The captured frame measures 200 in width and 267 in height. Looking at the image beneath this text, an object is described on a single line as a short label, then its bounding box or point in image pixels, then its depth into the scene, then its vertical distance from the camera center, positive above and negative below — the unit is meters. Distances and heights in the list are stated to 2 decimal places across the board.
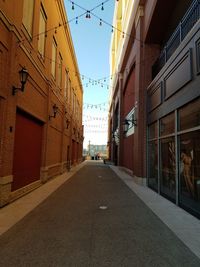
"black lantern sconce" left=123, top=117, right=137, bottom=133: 12.28 +1.93
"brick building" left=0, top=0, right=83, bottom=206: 5.23 +2.19
